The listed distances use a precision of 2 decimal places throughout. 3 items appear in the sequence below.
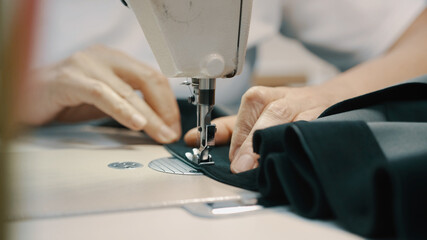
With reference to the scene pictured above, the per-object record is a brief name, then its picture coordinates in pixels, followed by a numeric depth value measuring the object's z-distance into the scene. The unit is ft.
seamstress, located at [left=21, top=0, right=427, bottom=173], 1.70
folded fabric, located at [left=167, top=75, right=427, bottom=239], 1.17
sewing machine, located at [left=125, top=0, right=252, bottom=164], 1.49
